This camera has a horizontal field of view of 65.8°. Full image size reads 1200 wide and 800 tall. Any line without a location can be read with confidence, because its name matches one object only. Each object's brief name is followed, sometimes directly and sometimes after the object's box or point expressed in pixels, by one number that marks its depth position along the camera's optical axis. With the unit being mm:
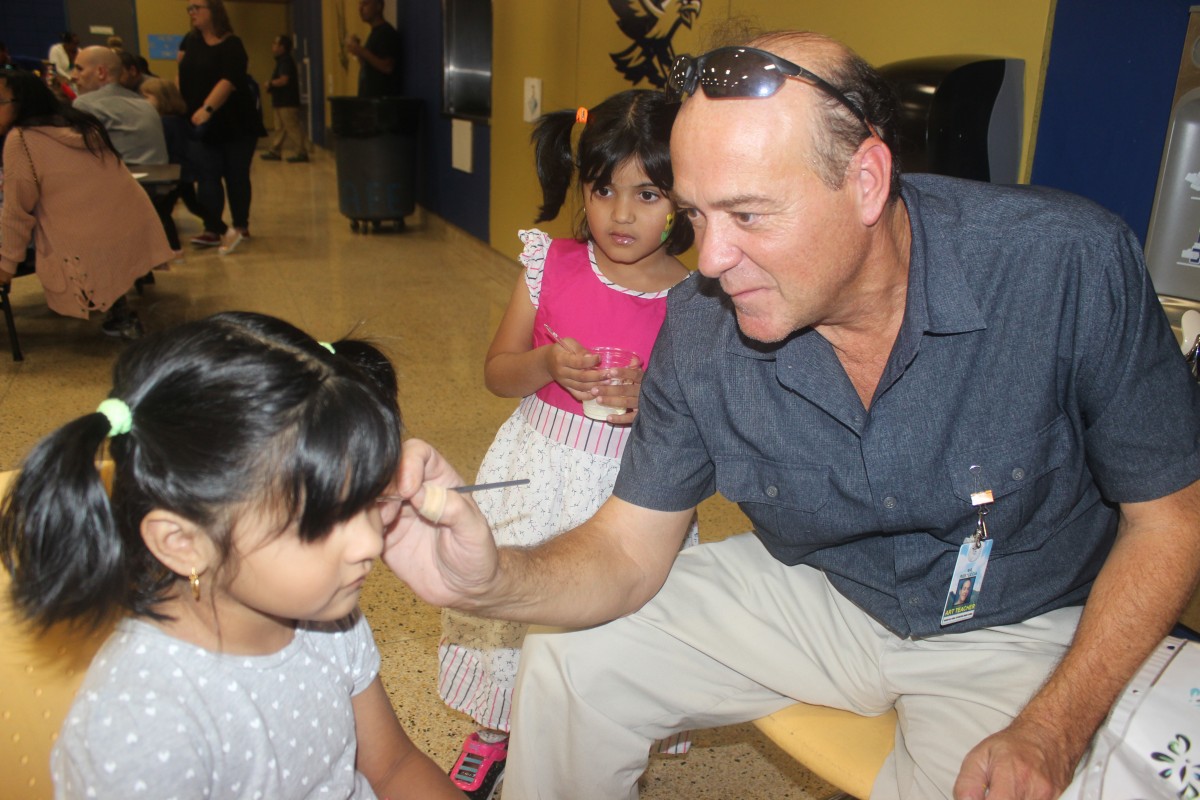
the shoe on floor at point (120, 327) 4633
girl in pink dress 1930
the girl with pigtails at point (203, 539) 909
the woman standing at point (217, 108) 6328
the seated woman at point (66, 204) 3857
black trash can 7391
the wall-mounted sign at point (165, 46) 16016
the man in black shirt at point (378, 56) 8203
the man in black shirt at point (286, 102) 11938
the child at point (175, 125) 6598
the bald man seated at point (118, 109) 5594
